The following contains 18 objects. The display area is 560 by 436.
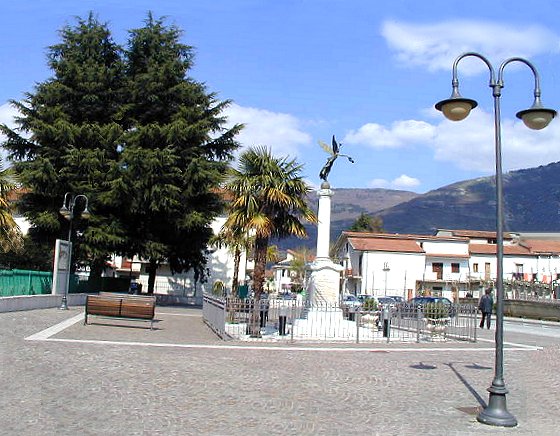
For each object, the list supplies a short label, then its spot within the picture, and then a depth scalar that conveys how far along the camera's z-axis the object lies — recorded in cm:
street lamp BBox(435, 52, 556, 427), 755
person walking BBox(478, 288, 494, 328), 2519
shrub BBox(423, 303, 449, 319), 1914
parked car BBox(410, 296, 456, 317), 1883
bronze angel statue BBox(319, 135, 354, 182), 2283
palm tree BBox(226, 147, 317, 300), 1983
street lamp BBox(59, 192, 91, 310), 2409
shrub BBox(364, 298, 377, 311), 2209
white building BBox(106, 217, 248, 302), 5241
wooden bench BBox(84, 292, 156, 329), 1678
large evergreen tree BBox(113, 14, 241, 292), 3262
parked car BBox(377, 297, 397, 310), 4698
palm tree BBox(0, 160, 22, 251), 2887
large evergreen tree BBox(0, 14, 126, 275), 3250
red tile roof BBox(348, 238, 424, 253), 6919
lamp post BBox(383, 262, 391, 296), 6312
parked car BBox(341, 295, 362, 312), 1985
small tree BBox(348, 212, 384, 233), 9305
